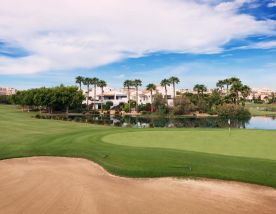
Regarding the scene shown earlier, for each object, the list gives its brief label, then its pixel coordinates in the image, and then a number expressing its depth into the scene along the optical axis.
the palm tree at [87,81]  122.69
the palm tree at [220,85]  115.74
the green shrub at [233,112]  86.19
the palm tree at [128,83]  118.56
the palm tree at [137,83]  117.62
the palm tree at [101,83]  120.81
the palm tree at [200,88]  115.94
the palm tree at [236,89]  86.31
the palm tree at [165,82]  115.55
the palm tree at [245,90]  86.88
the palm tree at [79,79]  124.81
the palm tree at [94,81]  121.88
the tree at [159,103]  98.38
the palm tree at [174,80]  114.88
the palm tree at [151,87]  113.02
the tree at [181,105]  95.19
